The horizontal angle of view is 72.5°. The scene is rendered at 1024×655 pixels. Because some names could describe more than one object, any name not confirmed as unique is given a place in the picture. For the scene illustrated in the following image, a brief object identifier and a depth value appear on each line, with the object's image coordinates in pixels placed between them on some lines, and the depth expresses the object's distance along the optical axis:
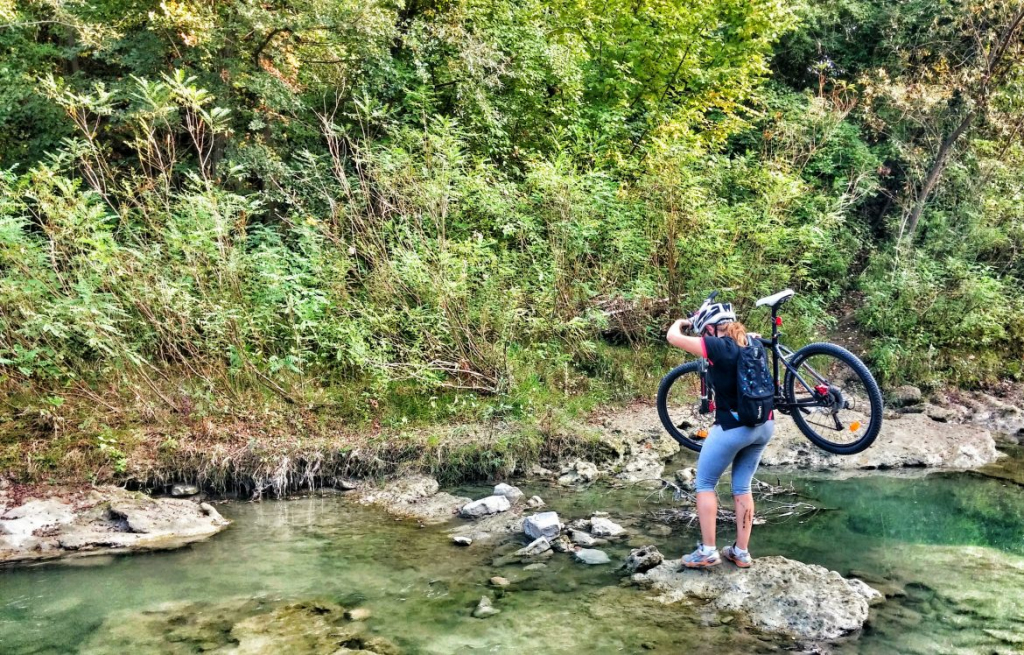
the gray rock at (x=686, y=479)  7.75
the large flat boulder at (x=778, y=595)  4.64
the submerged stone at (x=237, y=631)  4.56
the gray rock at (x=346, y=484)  8.05
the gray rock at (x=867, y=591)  4.96
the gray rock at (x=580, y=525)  6.59
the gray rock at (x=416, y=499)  7.26
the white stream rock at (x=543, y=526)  6.35
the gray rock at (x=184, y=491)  7.62
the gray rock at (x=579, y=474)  8.16
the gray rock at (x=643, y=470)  8.23
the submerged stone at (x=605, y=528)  6.45
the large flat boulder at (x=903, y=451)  8.62
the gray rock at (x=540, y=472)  8.41
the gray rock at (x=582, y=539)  6.23
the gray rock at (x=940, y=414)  10.48
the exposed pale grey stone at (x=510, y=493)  7.54
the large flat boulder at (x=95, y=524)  6.29
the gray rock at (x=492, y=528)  6.52
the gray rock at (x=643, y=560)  5.59
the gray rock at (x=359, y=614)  4.99
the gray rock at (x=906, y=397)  11.09
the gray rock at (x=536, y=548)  6.07
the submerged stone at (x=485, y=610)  4.99
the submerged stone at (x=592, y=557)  5.88
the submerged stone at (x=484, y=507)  7.11
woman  5.18
